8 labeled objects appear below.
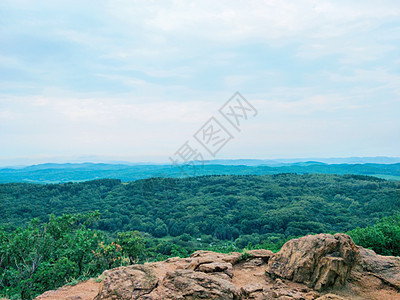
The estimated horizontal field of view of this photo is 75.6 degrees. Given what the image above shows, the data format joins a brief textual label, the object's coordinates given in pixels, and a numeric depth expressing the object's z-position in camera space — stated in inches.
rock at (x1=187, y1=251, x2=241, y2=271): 383.6
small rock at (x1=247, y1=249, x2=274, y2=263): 443.5
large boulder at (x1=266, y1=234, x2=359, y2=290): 330.6
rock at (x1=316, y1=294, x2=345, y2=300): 284.4
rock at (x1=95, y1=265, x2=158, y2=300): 275.9
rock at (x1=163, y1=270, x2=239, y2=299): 265.7
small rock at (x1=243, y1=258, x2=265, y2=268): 422.6
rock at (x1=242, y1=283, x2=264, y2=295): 320.4
